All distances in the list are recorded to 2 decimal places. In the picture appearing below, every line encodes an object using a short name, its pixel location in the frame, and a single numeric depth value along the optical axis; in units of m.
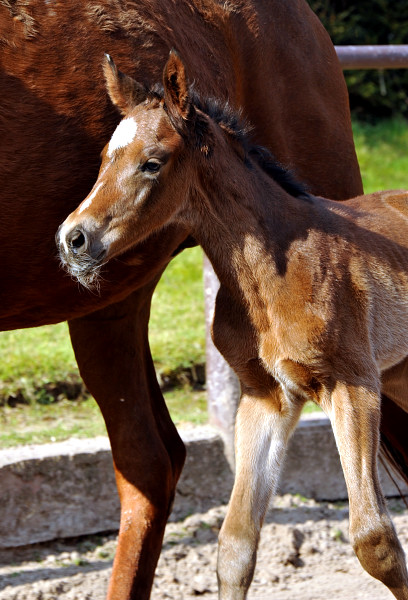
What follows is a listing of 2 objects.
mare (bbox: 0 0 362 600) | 6.18
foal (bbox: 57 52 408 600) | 5.65
